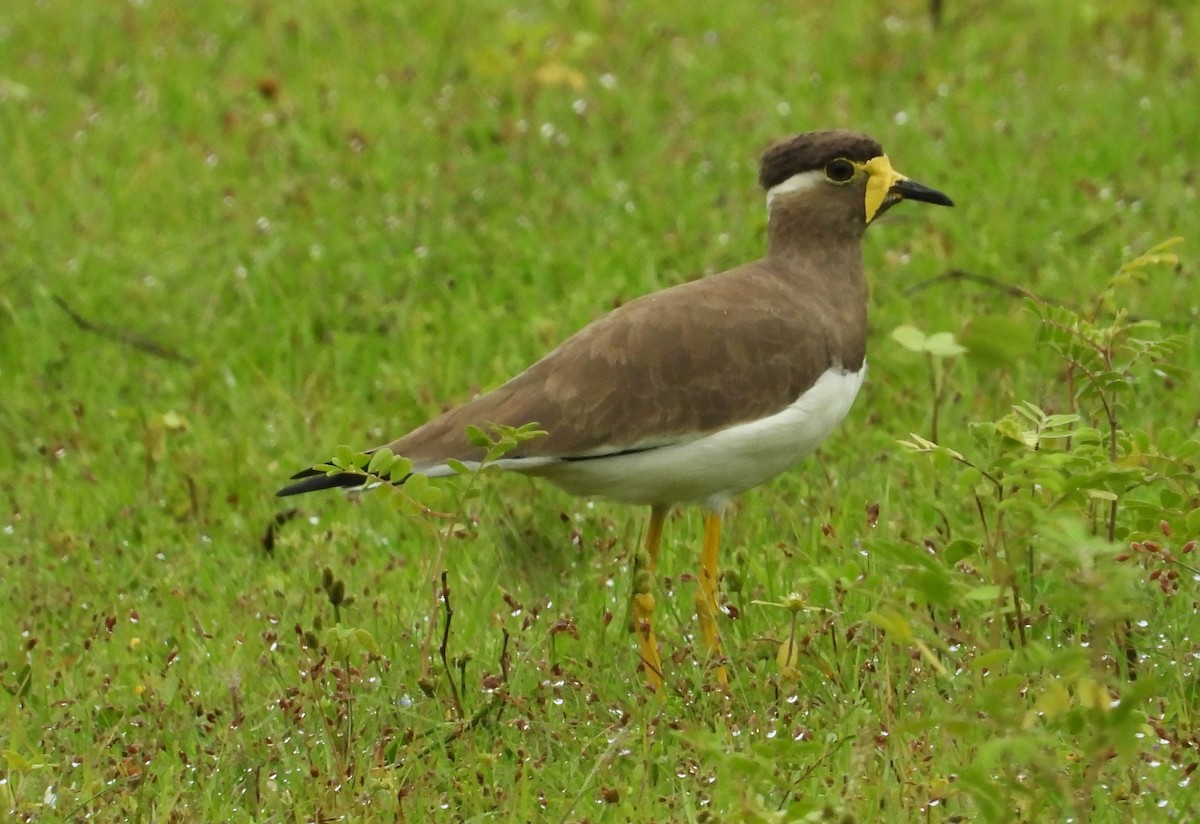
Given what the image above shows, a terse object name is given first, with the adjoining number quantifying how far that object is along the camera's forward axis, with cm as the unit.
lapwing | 1058
